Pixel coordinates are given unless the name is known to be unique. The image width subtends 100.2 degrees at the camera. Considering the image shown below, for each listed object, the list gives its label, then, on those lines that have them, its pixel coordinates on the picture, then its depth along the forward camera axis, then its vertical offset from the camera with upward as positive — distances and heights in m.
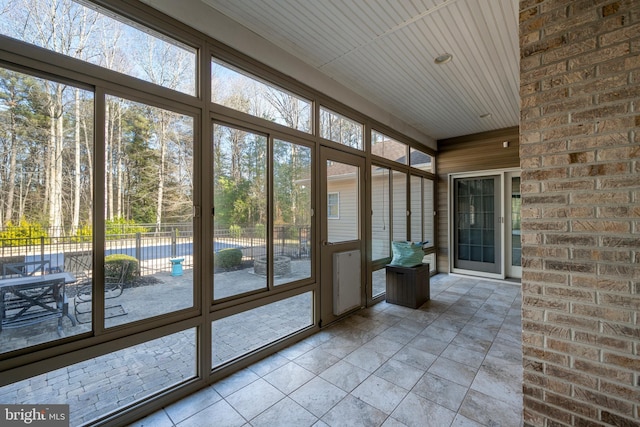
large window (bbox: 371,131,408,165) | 4.25 +1.18
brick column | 1.23 +0.02
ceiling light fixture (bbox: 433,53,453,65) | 2.92 +1.74
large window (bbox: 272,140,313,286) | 2.86 +0.05
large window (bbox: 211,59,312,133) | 2.37 +1.19
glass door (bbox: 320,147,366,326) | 3.34 -0.26
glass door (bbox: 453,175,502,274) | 5.60 -0.20
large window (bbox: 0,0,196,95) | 1.52 +1.16
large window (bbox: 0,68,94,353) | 1.49 +0.10
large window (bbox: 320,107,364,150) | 3.40 +1.18
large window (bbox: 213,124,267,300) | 2.36 +0.06
